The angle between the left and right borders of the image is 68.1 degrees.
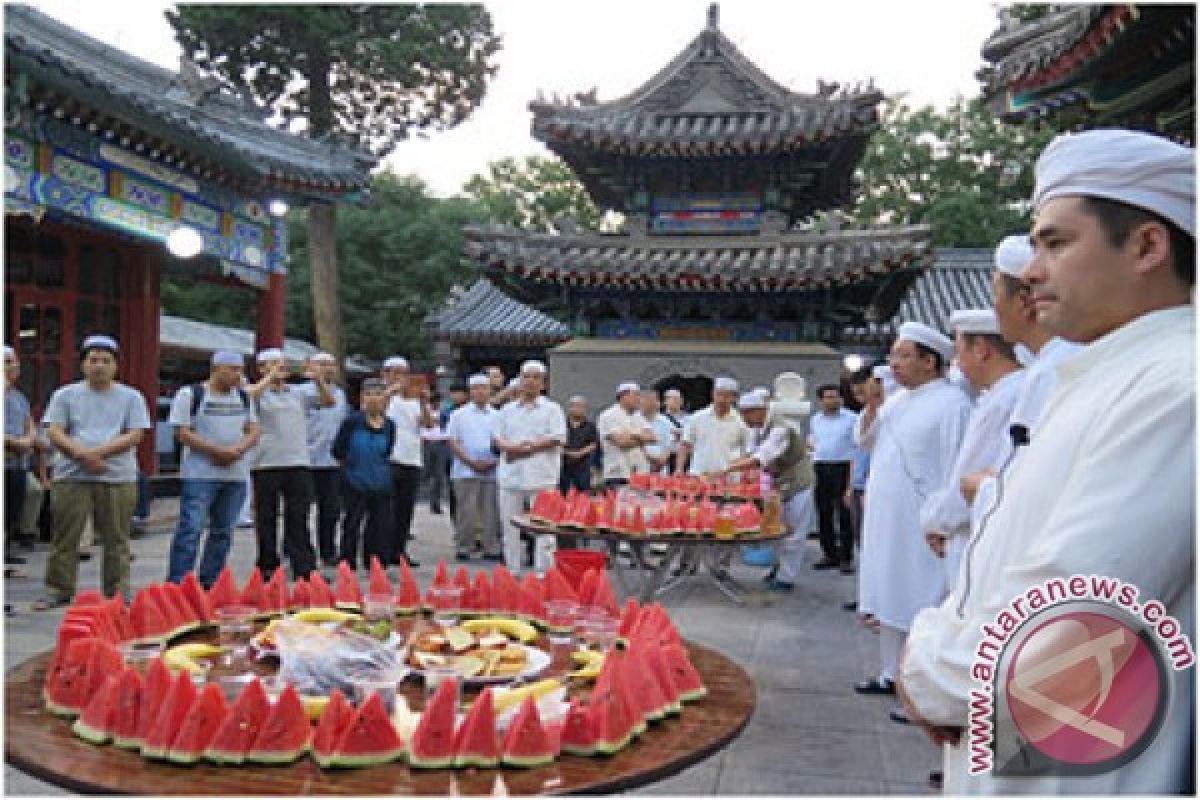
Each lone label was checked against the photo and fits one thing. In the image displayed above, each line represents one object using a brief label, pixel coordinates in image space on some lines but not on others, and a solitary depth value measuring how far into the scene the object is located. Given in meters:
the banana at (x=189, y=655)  2.12
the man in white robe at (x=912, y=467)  3.98
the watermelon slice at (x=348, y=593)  2.77
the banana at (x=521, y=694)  1.85
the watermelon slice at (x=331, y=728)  1.62
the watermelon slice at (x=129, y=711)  1.71
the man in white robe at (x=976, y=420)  3.10
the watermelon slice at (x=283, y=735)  1.64
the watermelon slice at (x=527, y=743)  1.65
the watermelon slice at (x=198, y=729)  1.64
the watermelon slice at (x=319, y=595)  2.74
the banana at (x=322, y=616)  2.53
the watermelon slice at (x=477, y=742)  1.64
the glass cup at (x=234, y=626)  2.44
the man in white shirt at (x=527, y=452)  7.31
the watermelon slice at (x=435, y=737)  1.63
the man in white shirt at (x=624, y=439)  8.57
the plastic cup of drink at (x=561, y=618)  2.53
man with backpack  5.62
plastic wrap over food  1.91
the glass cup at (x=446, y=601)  2.76
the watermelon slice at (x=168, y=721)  1.66
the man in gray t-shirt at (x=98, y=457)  5.28
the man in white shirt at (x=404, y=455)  7.60
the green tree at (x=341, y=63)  16.08
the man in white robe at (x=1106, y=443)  1.18
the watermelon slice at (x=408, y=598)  2.82
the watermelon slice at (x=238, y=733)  1.64
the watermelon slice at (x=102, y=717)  1.75
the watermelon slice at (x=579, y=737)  1.72
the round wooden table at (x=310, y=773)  1.56
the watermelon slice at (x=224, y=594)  2.61
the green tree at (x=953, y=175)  23.89
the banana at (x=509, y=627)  2.50
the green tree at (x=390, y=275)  21.20
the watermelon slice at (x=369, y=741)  1.63
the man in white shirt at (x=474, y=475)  8.27
